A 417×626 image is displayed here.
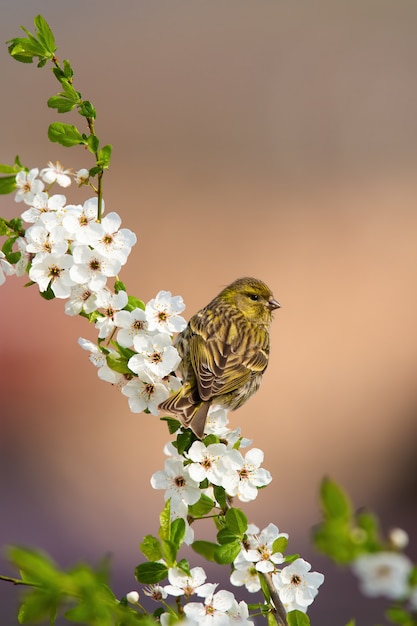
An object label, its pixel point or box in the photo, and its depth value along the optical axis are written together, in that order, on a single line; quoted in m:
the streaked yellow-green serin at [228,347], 4.85
